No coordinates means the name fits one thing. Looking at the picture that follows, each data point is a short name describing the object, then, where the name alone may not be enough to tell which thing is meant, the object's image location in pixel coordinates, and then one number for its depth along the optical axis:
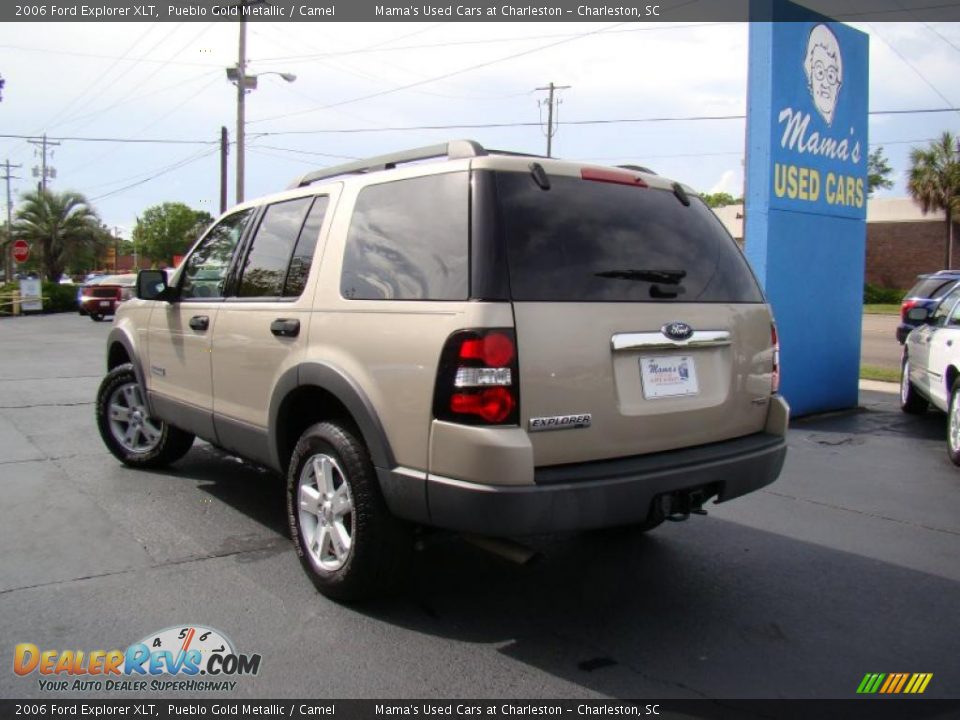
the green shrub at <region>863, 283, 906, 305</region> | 39.66
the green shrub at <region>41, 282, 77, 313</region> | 32.19
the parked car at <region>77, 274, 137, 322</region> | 25.59
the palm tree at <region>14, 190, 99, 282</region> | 40.62
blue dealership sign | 8.05
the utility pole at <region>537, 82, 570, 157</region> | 47.31
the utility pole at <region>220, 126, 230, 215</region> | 34.28
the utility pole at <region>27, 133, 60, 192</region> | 66.12
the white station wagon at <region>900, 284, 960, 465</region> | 6.82
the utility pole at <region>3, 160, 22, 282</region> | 41.62
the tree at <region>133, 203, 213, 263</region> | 83.00
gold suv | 3.02
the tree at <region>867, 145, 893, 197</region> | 66.94
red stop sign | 29.36
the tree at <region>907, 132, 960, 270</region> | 38.72
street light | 26.81
